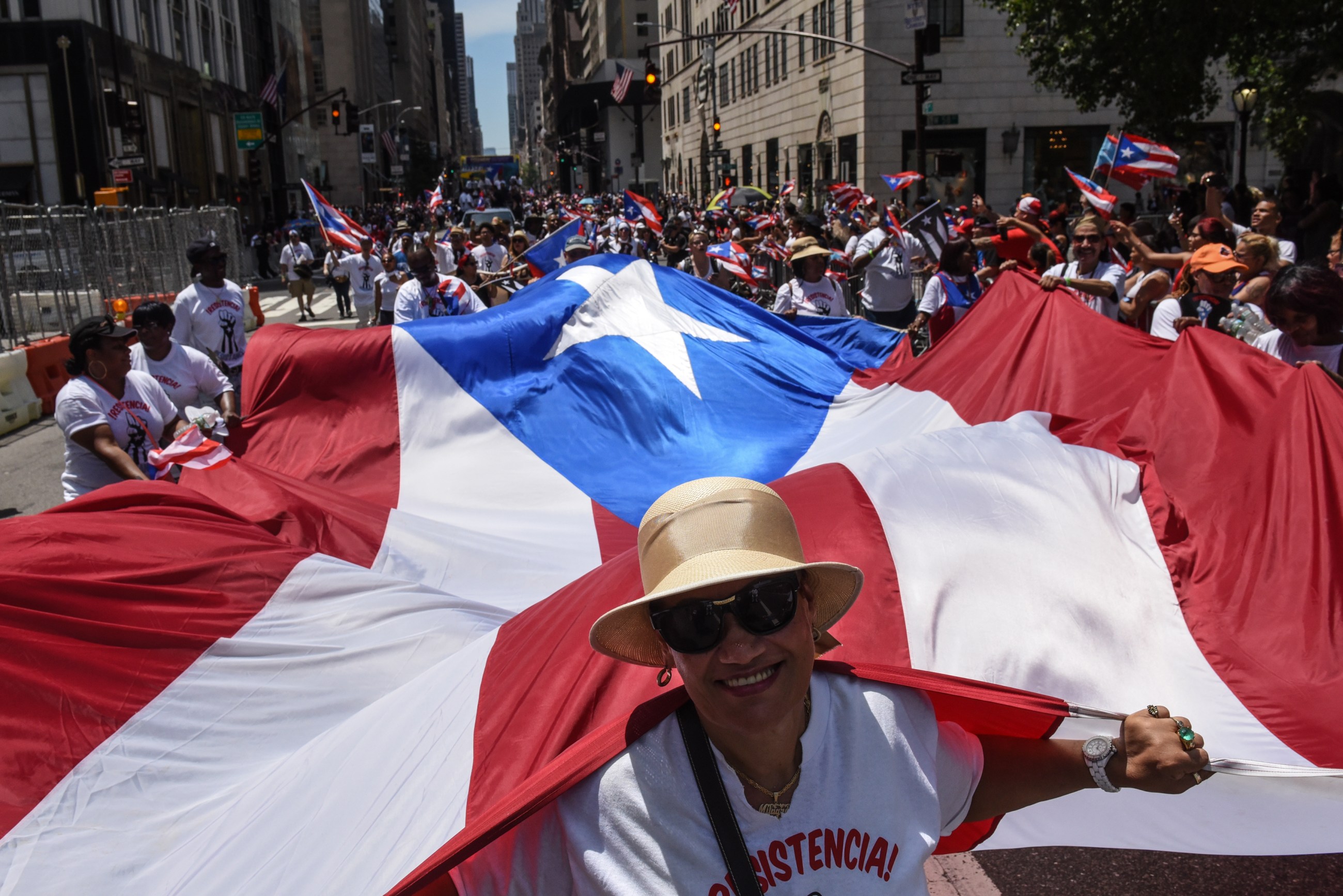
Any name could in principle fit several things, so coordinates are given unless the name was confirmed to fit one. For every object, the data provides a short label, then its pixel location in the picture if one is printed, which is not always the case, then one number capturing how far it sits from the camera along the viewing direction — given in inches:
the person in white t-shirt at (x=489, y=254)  593.0
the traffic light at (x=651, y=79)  1024.1
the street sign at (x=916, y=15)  784.3
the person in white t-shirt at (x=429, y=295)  382.6
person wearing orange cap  263.6
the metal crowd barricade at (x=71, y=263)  597.6
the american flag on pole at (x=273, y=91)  1784.0
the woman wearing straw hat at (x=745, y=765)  73.3
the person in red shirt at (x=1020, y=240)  437.1
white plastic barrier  510.2
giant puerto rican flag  106.3
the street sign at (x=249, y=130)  1461.6
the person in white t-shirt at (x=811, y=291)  383.2
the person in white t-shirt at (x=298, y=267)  868.0
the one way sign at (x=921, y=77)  794.2
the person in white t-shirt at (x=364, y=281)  634.2
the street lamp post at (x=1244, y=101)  758.5
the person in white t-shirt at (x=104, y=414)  211.9
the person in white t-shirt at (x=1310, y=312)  189.3
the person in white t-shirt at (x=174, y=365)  252.5
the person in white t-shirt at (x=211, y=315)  333.1
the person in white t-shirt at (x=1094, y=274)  309.0
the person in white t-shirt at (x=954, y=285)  370.9
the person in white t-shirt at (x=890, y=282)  440.1
